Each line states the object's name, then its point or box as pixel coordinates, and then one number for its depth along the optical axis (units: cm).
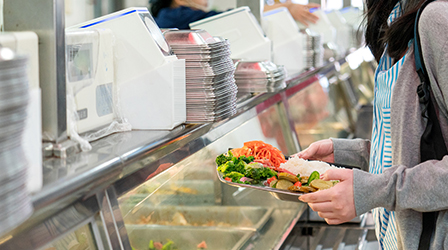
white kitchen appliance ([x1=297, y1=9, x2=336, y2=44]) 483
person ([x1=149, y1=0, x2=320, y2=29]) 307
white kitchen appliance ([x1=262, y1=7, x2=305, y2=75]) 346
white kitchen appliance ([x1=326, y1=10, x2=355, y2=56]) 542
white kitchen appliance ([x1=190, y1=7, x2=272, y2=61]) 272
